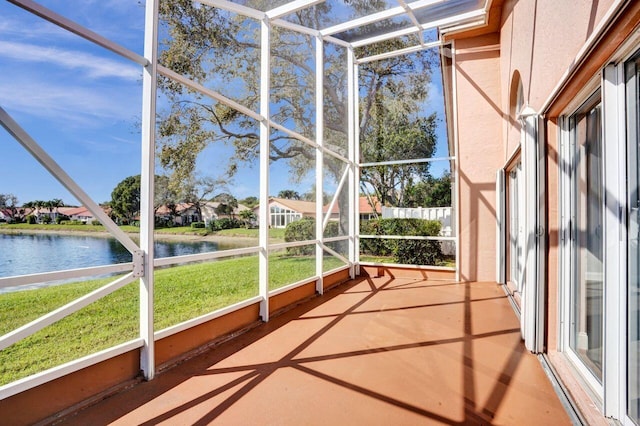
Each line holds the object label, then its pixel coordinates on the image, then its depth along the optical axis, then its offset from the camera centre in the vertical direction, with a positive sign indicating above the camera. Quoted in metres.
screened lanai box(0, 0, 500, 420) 2.39 +0.90
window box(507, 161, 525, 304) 4.54 -0.32
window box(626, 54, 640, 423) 1.50 -0.11
